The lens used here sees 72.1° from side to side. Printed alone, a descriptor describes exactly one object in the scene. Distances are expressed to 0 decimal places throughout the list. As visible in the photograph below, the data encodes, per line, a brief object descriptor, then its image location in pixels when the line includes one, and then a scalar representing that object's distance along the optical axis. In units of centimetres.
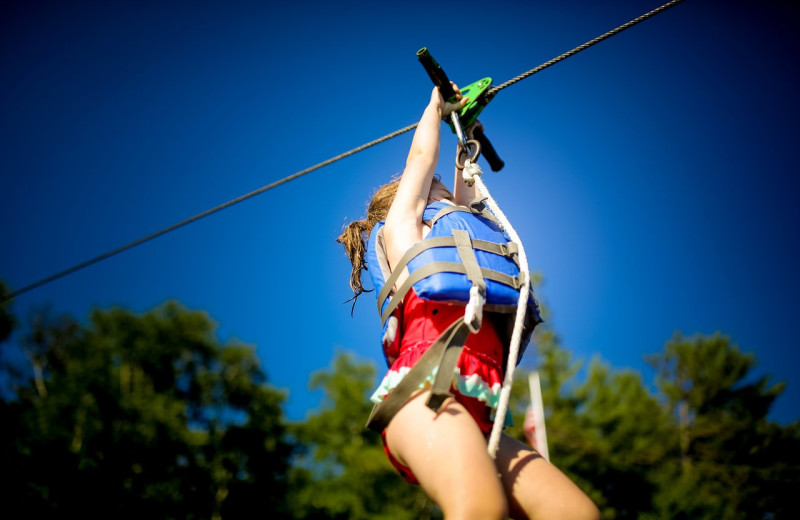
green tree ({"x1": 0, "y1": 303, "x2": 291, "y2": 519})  1681
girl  164
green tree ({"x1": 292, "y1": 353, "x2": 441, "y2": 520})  1934
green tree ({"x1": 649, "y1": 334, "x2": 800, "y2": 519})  1850
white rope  186
